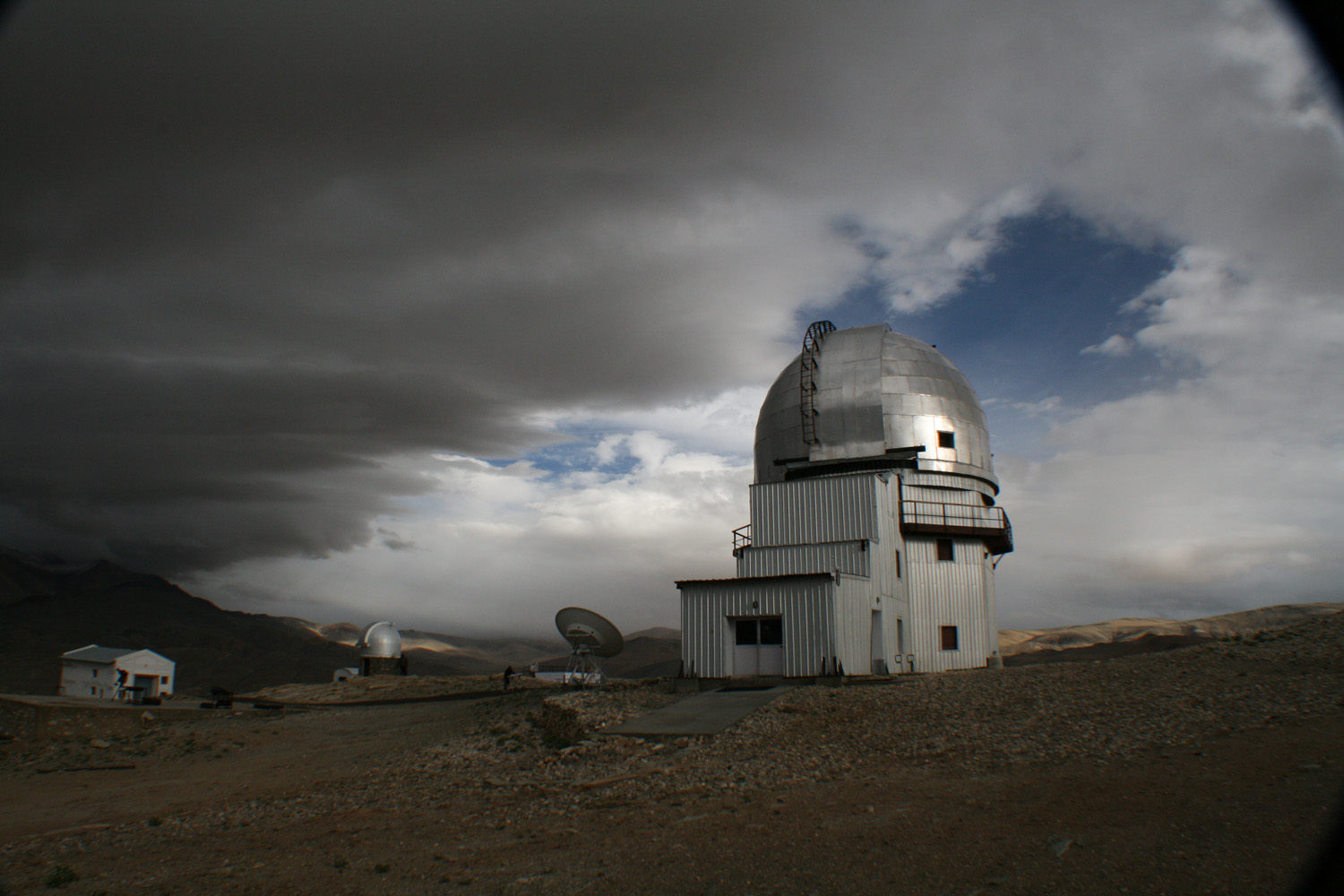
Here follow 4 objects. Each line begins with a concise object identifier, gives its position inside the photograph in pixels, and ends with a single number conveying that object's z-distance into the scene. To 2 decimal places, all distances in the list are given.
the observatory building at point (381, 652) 46.84
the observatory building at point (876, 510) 20.77
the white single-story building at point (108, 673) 42.25
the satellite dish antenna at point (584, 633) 29.83
